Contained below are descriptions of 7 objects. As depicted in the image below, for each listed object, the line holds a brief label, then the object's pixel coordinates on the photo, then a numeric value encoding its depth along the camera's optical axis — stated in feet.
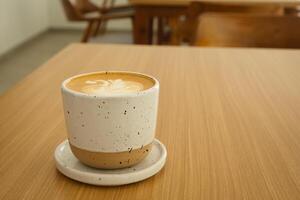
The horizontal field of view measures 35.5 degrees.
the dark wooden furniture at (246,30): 4.50
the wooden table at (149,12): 7.53
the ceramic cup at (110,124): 1.49
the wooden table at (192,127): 1.56
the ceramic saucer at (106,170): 1.53
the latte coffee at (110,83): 1.57
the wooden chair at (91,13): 11.45
